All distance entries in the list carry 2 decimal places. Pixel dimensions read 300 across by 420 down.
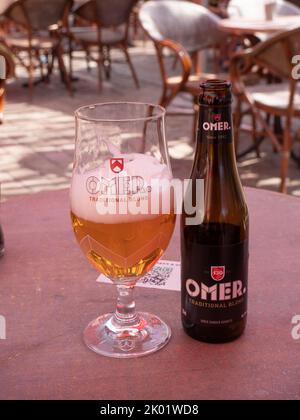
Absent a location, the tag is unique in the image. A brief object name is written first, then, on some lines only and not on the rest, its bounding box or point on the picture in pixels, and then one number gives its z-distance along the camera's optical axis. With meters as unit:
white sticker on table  0.84
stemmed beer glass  0.66
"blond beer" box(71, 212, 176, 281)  0.67
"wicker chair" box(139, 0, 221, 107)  3.74
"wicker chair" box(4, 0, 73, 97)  5.54
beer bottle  0.67
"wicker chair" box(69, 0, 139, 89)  5.73
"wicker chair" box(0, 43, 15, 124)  1.36
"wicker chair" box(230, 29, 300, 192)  2.77
